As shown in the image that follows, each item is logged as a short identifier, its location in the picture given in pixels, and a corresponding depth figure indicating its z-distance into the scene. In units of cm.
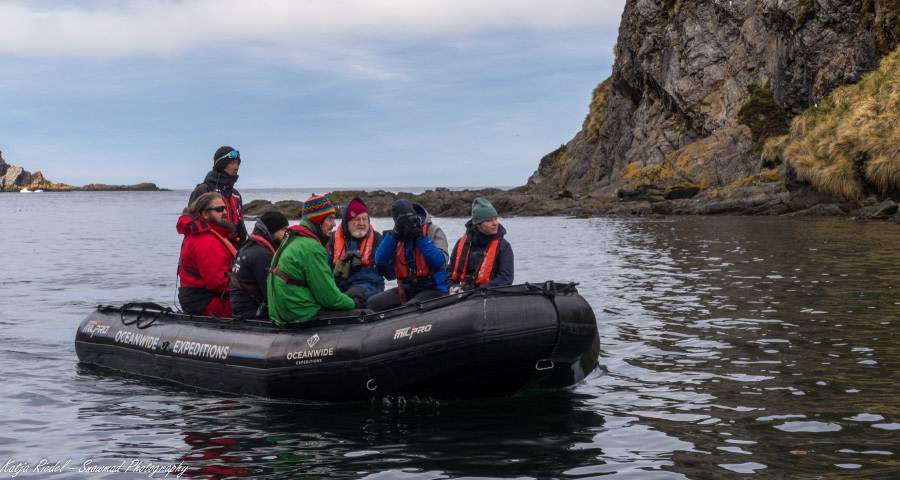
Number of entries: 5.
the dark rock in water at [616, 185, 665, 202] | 5044
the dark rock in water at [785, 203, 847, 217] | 3366
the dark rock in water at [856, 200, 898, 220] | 3032
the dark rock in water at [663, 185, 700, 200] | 4884
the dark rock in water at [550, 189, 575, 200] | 6094
